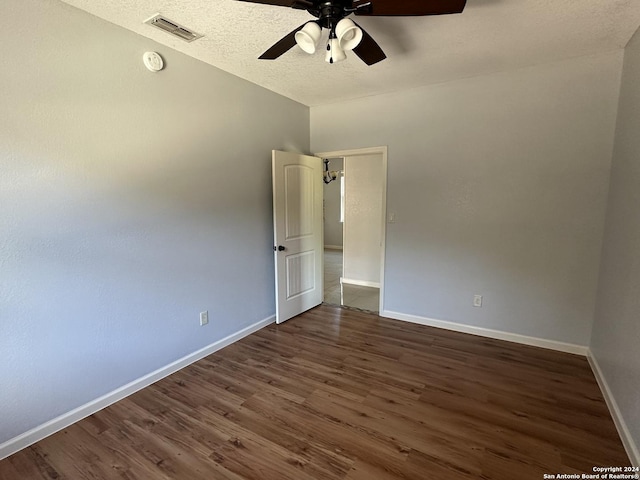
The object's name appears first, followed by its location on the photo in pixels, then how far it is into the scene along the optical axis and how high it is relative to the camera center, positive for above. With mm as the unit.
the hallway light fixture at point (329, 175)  7955 +673
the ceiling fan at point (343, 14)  1462 +935
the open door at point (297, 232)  3357 -373
